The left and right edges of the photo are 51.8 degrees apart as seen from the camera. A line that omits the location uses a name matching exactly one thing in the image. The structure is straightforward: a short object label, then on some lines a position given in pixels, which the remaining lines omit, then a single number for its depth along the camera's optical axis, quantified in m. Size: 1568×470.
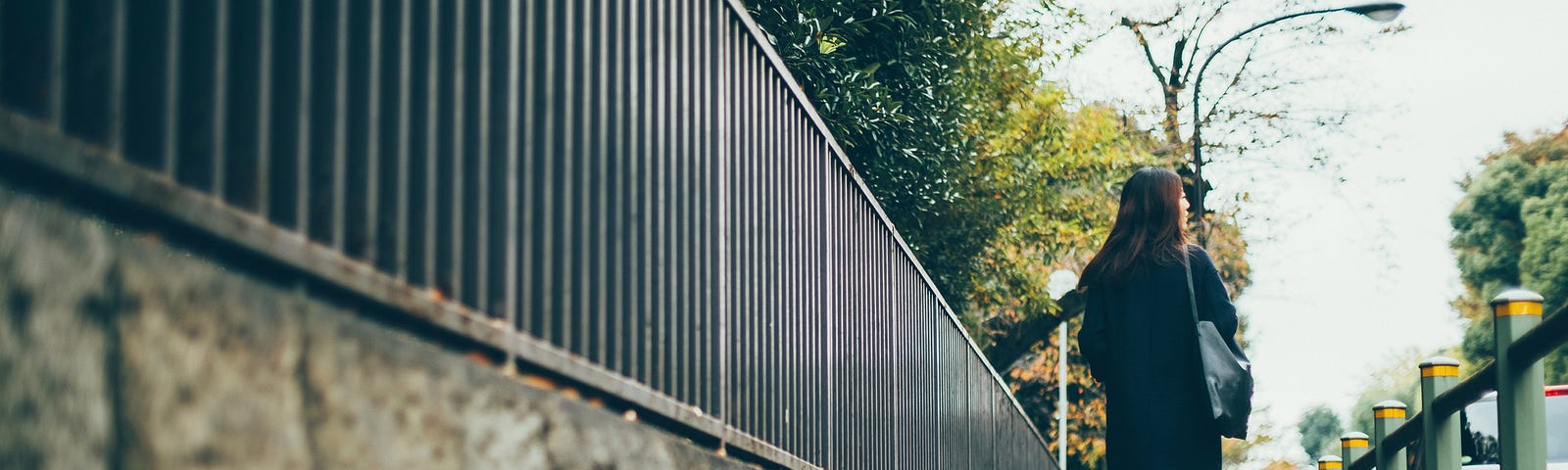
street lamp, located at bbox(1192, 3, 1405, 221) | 18.48
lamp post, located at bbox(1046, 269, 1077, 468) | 20.61
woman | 5.66
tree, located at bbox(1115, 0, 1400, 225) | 25.44
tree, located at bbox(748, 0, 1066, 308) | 11.02
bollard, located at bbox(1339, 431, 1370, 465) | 10.30
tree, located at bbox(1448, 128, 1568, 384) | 41.41
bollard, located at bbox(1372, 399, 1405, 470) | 8.82
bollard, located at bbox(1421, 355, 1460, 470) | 7.41
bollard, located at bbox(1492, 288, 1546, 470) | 5.98
